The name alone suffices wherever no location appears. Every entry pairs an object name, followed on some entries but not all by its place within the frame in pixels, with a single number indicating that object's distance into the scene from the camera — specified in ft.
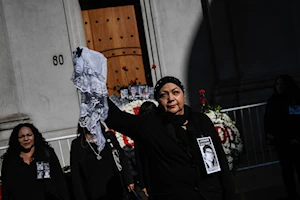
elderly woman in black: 13.24
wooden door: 34.06
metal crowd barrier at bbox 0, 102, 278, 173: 29.86
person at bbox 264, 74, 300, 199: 24.77
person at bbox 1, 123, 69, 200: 20.65
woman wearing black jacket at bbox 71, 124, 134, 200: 20.24
